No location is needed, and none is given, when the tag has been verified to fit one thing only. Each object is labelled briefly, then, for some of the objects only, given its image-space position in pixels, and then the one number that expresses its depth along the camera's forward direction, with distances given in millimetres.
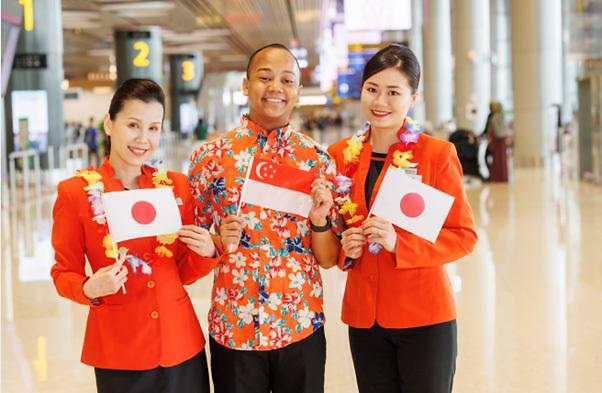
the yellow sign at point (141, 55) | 28984
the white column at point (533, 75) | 23125
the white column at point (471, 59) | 29719
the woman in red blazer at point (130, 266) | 2752
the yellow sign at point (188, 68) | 43094
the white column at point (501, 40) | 45906
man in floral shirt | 2961
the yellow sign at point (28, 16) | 19778
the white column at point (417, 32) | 39531
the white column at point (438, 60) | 36969
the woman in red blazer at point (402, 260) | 3033
